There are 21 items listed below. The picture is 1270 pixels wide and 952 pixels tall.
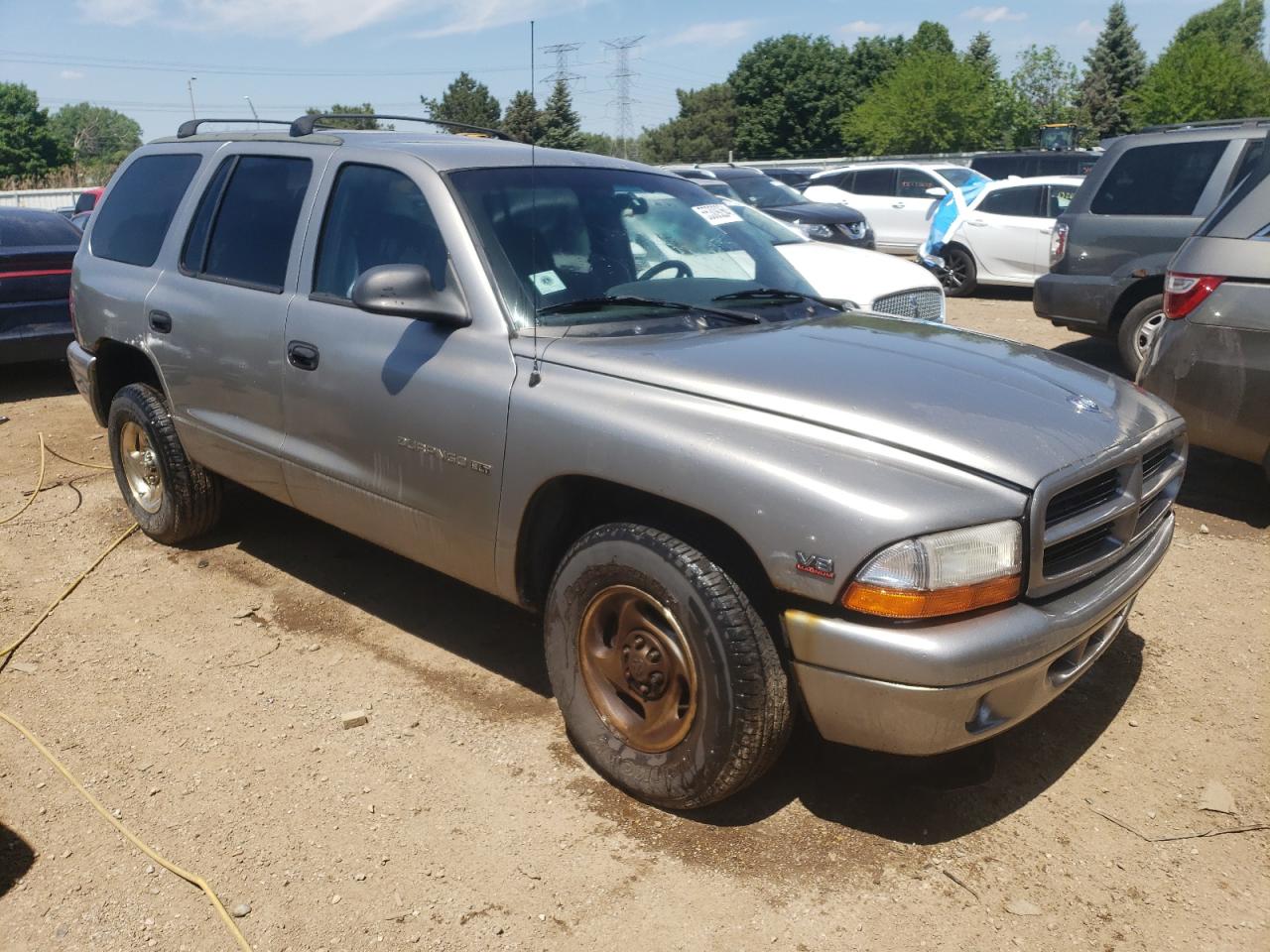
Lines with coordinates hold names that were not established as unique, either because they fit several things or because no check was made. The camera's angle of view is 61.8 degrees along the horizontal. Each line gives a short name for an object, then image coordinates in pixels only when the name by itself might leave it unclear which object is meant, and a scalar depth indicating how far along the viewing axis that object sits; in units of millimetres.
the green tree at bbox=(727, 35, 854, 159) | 72062
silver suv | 2502
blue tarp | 13766
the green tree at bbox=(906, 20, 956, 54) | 88169
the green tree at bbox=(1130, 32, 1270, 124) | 45844
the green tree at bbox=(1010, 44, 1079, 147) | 64062
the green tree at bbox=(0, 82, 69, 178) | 72750
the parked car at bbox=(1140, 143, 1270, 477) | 4863
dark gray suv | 8008
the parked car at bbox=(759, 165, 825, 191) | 21156
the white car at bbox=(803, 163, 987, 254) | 17500
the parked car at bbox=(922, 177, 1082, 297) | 12867
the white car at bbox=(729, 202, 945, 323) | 6773
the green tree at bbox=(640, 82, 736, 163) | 85625
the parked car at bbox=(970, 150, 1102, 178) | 20531
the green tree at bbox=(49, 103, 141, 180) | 95688
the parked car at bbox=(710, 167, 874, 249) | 12875
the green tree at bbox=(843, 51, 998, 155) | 52375
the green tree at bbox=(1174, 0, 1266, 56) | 93188
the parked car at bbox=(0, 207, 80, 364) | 8484
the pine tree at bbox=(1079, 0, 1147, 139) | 61719
